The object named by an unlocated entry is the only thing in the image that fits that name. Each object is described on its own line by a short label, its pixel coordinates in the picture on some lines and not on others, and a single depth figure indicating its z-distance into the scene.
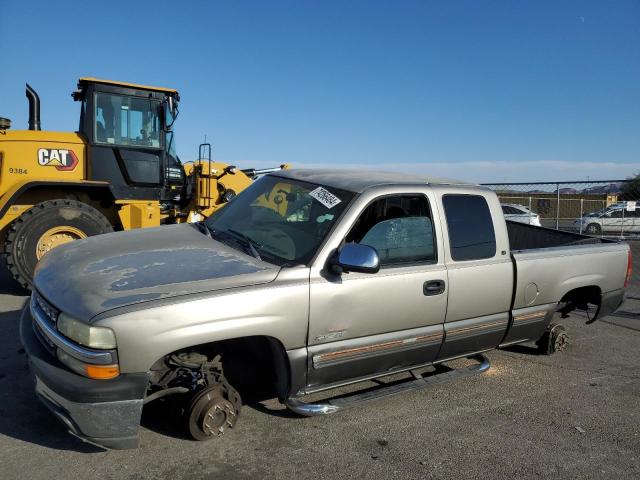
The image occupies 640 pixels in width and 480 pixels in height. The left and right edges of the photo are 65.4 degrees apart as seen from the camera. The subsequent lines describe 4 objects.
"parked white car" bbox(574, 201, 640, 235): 17.20
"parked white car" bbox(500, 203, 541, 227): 15.89
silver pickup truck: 2.66
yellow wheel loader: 6.66
